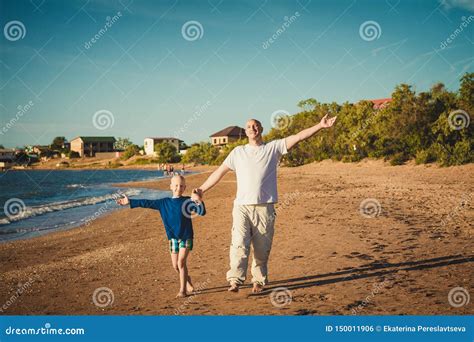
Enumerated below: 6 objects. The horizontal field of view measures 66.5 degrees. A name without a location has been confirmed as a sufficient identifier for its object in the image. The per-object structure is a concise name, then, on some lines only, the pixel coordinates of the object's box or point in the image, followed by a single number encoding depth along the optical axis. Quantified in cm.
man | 488
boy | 489
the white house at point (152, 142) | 12730
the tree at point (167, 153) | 10181
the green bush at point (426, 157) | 2625
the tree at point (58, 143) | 12882
